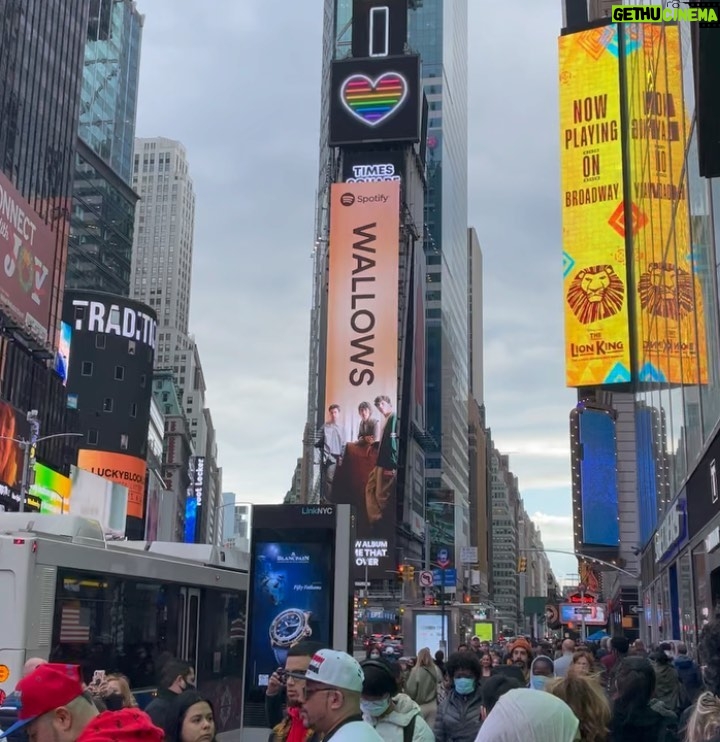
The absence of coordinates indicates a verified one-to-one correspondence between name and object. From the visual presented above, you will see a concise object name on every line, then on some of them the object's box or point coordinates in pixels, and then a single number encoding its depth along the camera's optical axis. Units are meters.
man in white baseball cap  4.46
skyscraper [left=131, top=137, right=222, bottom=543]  155.12
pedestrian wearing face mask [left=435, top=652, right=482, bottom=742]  8.79
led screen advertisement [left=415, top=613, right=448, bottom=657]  34.16
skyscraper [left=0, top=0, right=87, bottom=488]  59.78
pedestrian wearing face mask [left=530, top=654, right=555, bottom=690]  9.61
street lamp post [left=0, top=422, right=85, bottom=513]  44.39
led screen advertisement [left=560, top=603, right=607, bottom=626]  55.32
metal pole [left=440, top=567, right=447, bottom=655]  31.65
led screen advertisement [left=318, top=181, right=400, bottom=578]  107.06
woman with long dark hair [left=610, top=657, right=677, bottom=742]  6.84
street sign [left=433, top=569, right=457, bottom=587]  44.34
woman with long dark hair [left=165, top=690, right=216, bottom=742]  5.70
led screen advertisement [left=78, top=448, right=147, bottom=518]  93.25
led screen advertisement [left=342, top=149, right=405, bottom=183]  118.62
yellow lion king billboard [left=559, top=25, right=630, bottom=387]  60.38
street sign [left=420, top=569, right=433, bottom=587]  47.53
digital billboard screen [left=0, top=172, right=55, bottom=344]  56.88
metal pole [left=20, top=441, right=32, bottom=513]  41.81
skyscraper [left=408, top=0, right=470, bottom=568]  153.75
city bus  12.77
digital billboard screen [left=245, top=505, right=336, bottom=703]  15.65
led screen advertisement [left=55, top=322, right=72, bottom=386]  84.38
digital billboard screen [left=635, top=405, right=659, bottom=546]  37.38
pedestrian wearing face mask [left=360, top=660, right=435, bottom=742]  6.77
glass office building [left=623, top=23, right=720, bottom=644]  20.95
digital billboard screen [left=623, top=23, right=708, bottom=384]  24.95
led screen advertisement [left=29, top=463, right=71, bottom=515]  61.22
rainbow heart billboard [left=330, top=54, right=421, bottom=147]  117.75
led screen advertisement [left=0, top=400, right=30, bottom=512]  51.72
